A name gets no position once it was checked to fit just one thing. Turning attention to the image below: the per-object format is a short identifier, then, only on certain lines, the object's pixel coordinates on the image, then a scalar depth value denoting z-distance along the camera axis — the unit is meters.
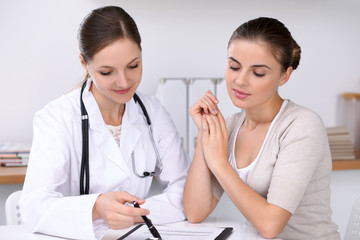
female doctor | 1.41
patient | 1.45
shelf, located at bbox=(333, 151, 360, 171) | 2.62
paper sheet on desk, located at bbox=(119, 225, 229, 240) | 1.37
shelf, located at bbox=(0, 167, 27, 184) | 2.29
